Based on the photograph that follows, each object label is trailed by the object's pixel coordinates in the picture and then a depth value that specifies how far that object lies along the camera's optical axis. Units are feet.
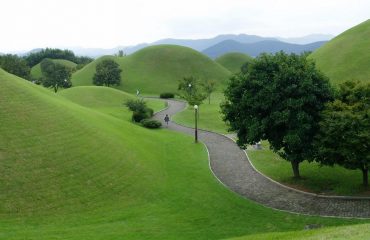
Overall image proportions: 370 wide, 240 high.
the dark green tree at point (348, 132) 78.43
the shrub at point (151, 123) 164.86
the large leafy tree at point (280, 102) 86.63
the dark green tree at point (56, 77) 306.55
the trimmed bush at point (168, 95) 308.60
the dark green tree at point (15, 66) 334.03
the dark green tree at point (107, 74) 350.23
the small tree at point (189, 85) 248.93
